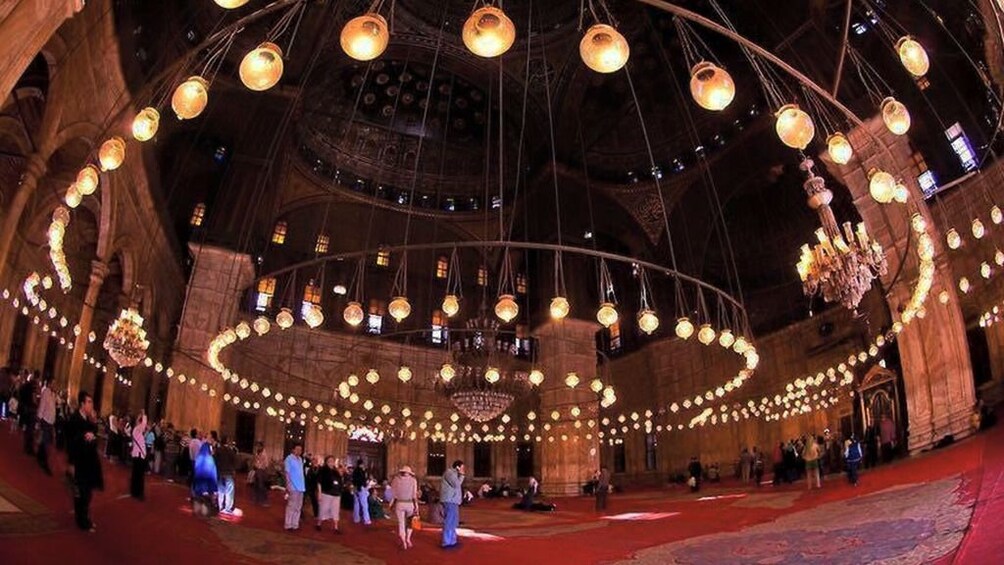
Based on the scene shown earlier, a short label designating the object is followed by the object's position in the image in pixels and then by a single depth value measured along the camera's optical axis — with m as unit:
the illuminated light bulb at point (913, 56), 4.59
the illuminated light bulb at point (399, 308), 8.34
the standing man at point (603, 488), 14.02
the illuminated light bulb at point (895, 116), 4.77
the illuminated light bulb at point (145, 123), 4.81
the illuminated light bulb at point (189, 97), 4.14
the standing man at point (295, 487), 8.18
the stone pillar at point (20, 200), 9.77
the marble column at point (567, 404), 18.48
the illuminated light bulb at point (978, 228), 8.34
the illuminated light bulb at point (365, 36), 3.59
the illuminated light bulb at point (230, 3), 3.57
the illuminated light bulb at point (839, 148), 5.08
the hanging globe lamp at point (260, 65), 3.73
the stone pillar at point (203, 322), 14.88
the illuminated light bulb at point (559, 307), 8.09
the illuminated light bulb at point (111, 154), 5.12
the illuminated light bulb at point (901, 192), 6.35
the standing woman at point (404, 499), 8.11
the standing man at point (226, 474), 9.38
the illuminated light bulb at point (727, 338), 9.67
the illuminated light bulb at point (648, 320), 8.45
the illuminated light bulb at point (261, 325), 11.25
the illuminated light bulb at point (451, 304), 8.97
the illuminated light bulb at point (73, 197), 5.89
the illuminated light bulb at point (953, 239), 8.76
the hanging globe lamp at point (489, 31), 3.40
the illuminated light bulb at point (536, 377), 11.96
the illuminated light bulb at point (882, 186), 5.42
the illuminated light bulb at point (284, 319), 10.12
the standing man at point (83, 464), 6.03
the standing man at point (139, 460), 8.05
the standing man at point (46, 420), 8.56
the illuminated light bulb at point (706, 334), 9.16
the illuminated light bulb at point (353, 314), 8.70
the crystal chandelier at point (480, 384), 16.20
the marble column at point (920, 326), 12.06
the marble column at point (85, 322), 12.91
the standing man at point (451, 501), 8.20
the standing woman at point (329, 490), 8.96
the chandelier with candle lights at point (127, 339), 12.35
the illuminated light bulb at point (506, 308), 7.77
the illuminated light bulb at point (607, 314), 8.03
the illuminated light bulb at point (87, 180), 5.59
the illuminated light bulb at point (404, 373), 13.02
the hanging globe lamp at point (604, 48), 3.54
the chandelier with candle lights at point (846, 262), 10.20
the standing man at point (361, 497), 10.12
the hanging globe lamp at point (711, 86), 3.77
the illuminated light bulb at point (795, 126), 4.21
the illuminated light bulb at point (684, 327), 8.68
